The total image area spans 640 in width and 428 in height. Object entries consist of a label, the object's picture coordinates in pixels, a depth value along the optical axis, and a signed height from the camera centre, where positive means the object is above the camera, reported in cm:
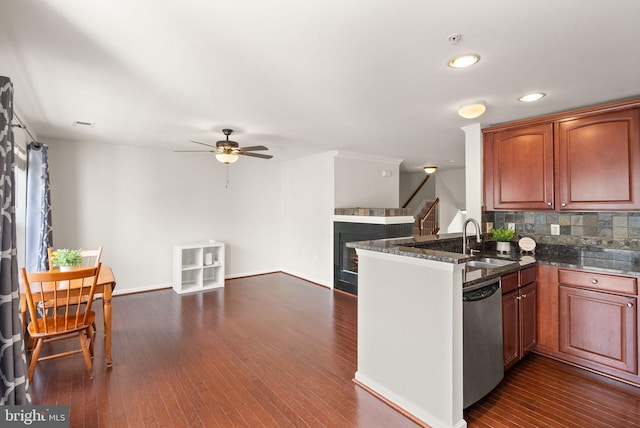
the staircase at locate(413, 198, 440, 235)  797 -2
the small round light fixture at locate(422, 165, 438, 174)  699 +116
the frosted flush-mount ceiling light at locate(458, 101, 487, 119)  281 +101
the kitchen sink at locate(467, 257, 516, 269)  287 -41
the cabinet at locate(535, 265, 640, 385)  242 -84
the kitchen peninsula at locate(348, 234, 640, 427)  191 -71
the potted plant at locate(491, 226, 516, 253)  334 -21
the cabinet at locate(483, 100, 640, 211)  269 +57
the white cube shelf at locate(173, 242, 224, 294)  516 -82
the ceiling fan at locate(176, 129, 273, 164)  382 +84
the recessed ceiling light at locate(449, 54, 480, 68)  204 +108
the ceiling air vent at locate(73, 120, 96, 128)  368 +114
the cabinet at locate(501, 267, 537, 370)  248 -81
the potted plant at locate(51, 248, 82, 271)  287 -39
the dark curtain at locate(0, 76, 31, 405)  156 -34
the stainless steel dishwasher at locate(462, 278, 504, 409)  201 -82
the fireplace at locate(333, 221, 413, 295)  474 -32
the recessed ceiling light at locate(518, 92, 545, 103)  270 +110
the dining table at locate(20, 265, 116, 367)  270 -75
